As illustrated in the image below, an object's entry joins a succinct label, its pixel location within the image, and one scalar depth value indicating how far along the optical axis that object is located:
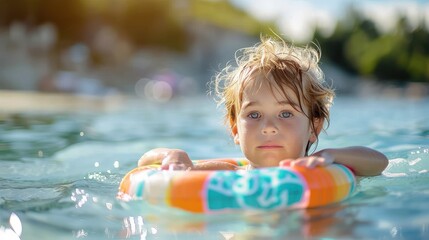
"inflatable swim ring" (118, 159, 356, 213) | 2.82
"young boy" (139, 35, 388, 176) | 3.26
